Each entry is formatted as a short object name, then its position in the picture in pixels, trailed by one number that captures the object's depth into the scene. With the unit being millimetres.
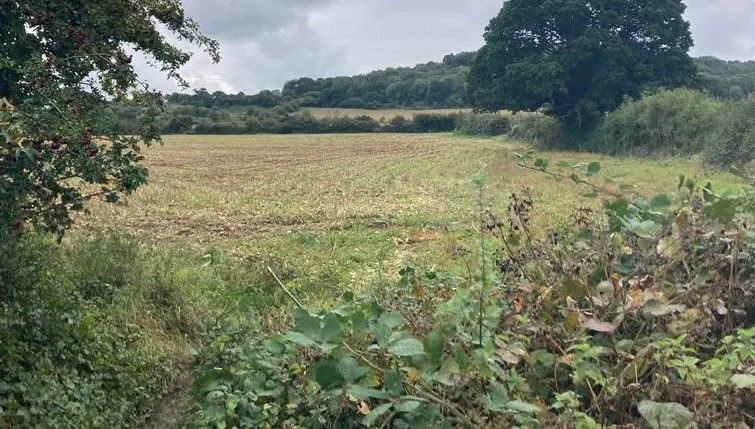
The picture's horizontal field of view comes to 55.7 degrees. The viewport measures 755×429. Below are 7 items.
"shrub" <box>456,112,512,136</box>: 58625
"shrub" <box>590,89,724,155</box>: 30938
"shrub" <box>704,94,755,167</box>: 25219
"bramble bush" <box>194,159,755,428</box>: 2557
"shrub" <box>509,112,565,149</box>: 40844
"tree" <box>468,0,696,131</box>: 36188
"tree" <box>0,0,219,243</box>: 4984
